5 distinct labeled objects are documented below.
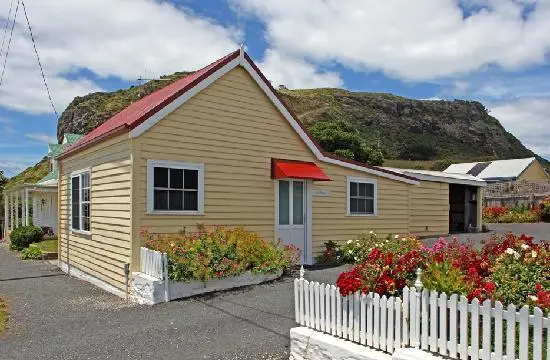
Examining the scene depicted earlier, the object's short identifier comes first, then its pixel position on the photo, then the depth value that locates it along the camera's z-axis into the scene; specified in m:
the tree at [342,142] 48.59
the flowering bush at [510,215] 27.23
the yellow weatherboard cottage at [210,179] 11.09
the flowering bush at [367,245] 11.51
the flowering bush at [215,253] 10.09
